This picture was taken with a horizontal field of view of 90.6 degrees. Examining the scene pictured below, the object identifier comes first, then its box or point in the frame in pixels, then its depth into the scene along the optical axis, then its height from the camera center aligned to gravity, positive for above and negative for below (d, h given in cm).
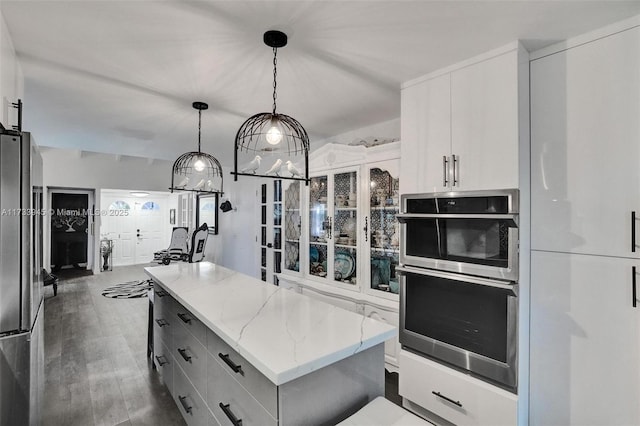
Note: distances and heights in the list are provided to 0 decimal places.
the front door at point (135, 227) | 852 -42
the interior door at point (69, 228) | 733 -38
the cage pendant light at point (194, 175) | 288 +35
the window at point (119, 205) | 846 +19
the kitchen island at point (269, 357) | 113 -61
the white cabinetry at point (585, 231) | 156 -10
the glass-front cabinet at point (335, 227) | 312 -15
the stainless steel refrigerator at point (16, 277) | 140 -30
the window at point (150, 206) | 925 +19
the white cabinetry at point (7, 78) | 155 +74
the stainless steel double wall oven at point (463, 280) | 174 -41
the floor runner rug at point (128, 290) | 548 -144
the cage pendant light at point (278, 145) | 170 +40
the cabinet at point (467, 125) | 178 +55
